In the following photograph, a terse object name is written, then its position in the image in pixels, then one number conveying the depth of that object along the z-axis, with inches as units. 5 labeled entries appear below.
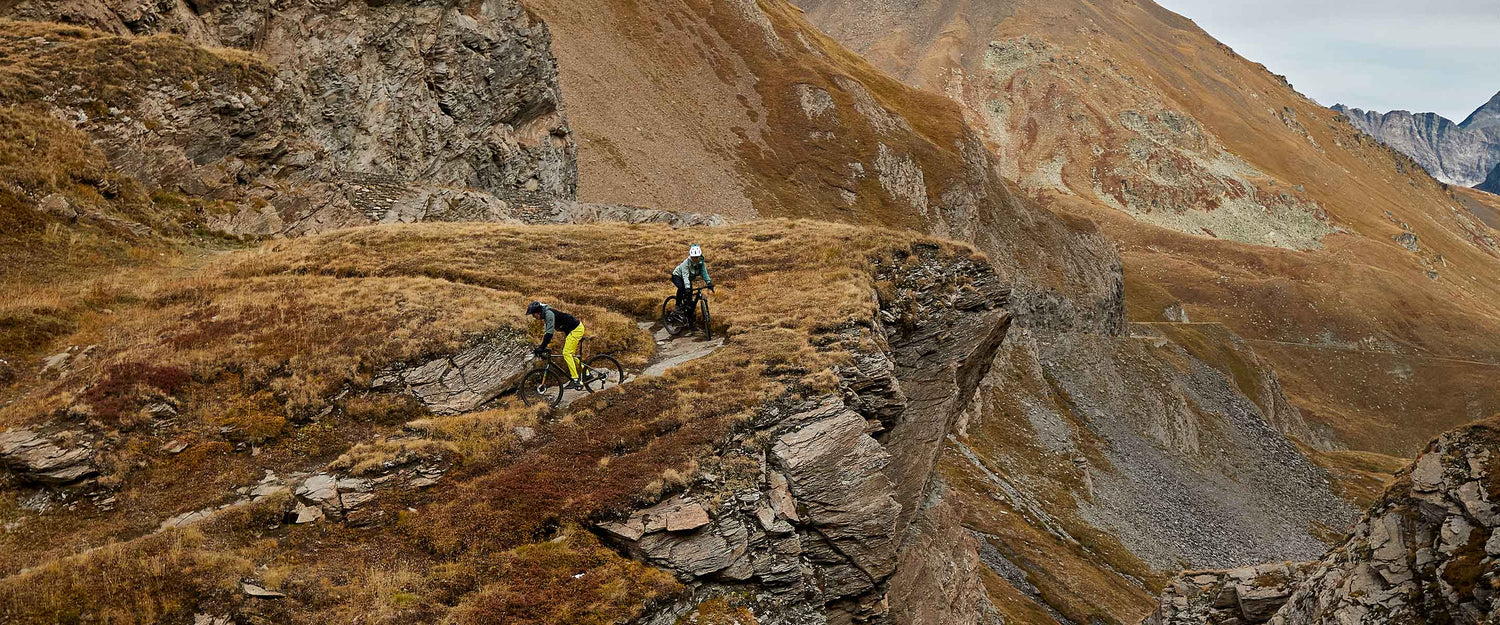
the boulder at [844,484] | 660.1
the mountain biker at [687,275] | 831.1
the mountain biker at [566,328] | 707.4
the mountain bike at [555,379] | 711.1
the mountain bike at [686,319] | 845.2
